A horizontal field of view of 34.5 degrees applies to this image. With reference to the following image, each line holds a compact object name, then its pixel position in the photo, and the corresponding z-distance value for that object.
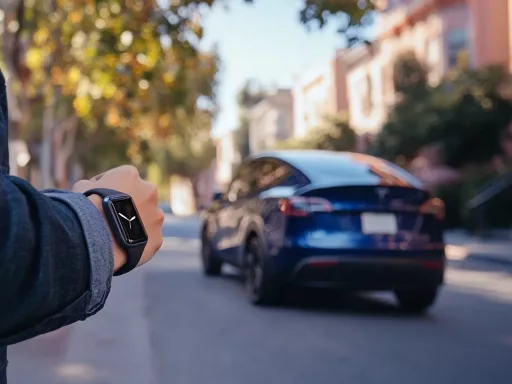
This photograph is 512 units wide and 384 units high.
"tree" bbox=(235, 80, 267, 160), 79.38
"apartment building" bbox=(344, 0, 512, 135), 28.39
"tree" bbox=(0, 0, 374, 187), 10.66
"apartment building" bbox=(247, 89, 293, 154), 66.50
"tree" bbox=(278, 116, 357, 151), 40.53
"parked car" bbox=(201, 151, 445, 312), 7.53
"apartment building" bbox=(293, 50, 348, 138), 46.56
